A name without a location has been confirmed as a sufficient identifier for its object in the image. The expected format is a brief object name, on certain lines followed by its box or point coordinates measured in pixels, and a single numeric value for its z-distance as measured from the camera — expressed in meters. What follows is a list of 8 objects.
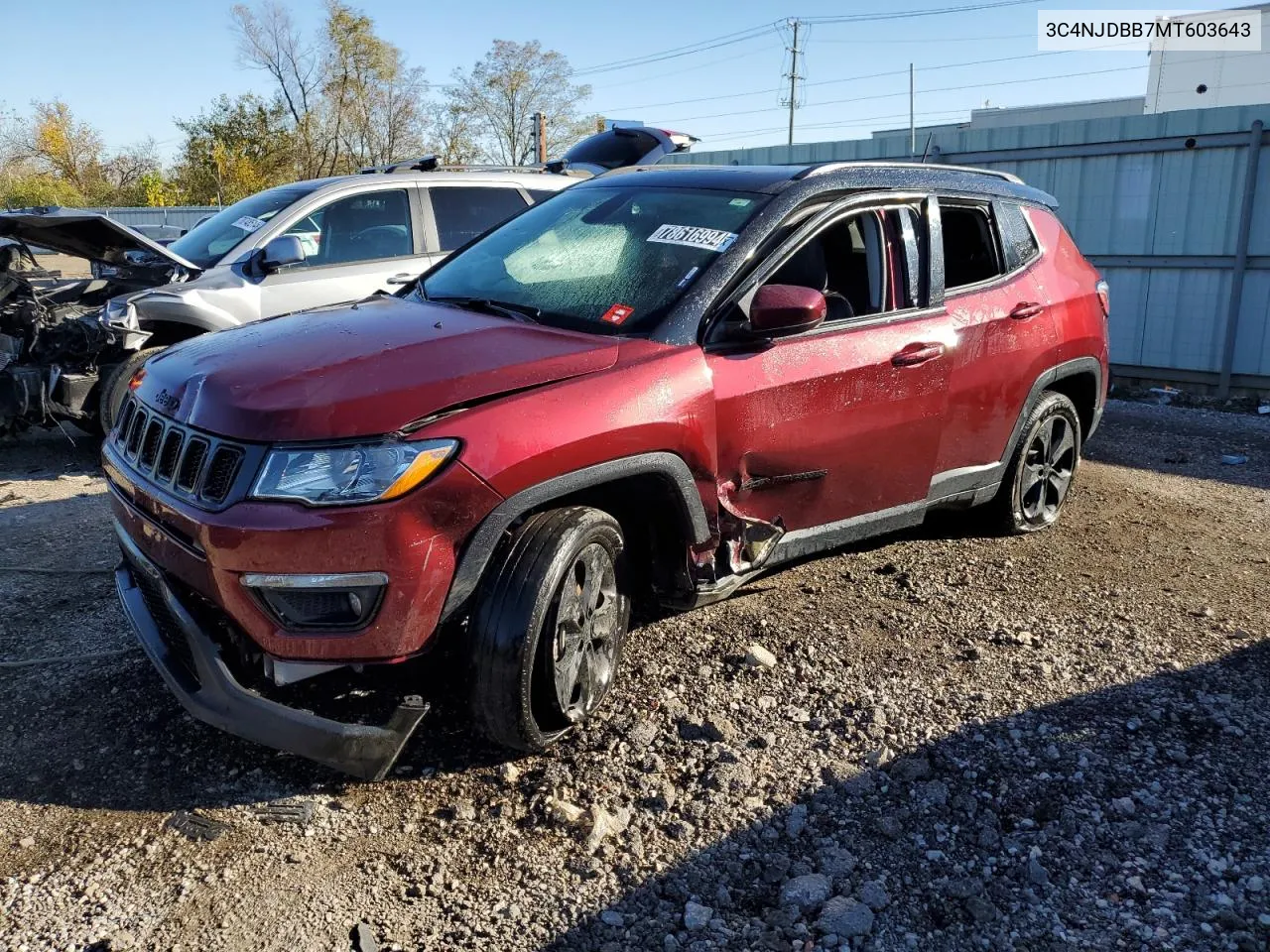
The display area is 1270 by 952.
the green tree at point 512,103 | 47.09
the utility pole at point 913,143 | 12.34
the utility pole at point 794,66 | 64.89
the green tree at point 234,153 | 38.16
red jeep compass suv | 2.62
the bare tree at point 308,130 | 40.47
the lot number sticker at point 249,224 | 6.80
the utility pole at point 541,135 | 30.58
